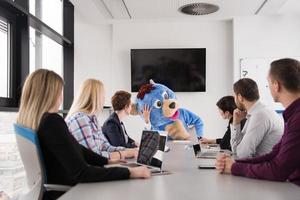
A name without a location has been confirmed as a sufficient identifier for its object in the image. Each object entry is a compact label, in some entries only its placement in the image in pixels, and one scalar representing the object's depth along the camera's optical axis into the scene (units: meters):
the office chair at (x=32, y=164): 1.53
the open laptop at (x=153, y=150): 1.80
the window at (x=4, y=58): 3.02
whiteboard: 5.07
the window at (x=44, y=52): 3.79
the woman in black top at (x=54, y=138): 1.51
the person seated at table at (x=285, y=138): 1.40
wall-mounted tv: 5.22
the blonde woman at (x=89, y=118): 2.17
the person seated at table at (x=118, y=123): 2.93
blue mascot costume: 3.18
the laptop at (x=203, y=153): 2.41
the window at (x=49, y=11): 3.80
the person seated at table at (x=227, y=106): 3.30
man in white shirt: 2.01
